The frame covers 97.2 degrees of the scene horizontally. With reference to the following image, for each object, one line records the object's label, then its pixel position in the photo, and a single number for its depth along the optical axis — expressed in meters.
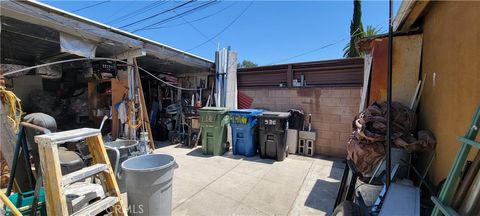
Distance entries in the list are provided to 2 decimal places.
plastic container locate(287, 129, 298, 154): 5.11
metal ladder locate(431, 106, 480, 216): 1.20
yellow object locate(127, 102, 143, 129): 5.01
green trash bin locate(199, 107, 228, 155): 5.11
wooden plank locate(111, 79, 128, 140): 5.46
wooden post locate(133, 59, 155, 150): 5.24
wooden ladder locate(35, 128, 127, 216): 1.62
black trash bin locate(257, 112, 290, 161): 4.57
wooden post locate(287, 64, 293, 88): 5.41
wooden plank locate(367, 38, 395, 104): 3.37
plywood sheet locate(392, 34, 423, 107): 3.03
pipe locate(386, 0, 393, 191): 2.09
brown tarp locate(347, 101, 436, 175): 2.36
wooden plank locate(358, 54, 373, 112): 3.66
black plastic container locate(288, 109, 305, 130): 5.16
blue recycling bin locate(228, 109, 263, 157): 4.87
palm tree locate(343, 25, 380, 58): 11.81
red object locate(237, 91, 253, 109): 6.09
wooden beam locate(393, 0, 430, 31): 2.32
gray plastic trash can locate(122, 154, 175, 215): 2.14
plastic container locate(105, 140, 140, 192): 3.21
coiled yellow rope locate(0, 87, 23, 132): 2.73
